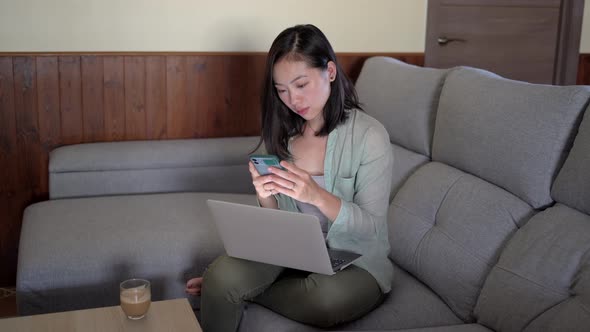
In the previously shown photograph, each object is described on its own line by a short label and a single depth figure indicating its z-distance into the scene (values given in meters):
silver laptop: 1.57
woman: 1.70
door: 3.45
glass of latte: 1.57
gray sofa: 1.62
